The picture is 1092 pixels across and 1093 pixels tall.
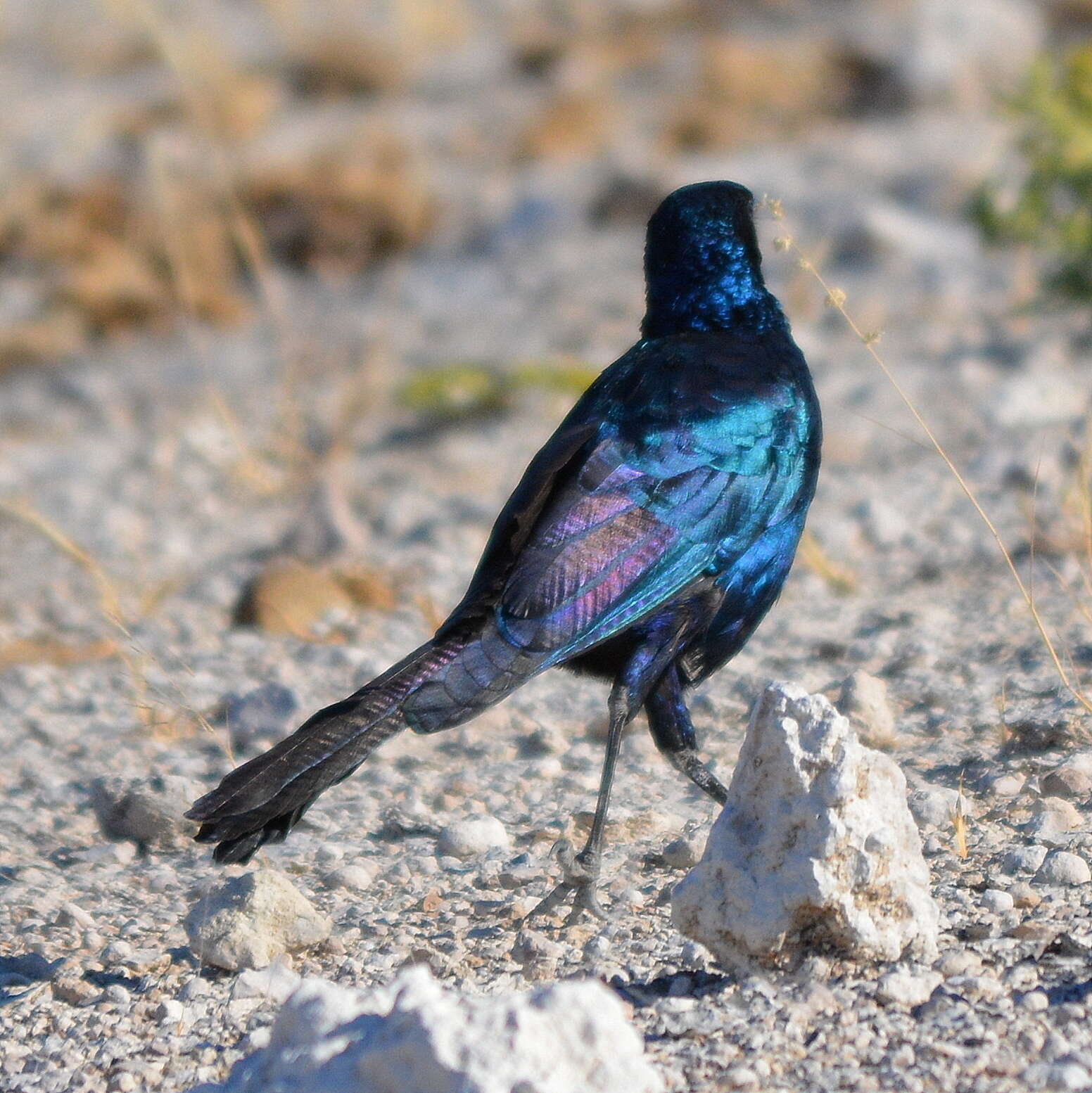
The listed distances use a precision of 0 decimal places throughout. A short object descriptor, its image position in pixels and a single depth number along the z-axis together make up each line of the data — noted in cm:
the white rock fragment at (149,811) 738
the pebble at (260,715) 858
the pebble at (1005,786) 697
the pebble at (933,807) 674
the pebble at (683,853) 675
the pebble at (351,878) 677
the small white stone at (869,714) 779
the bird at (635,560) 605
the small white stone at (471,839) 702
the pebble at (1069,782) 686
